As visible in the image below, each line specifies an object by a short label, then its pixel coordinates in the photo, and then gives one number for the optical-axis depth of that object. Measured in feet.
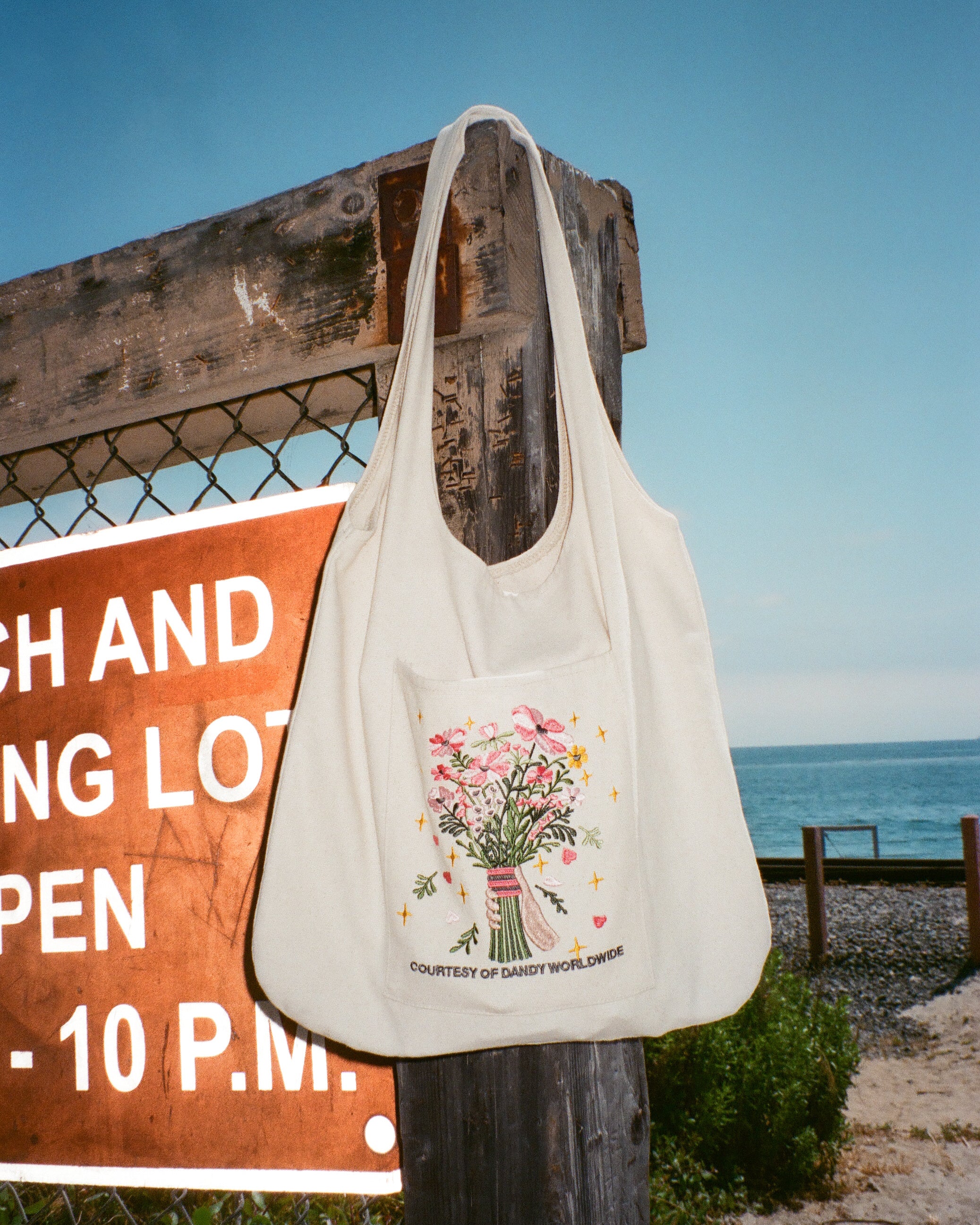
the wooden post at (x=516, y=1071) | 2.86
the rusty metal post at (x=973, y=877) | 24.59
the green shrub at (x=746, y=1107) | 15.01
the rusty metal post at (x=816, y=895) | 26.37
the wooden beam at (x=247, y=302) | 3.31
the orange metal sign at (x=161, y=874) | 3.37
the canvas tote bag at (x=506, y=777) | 2.63
